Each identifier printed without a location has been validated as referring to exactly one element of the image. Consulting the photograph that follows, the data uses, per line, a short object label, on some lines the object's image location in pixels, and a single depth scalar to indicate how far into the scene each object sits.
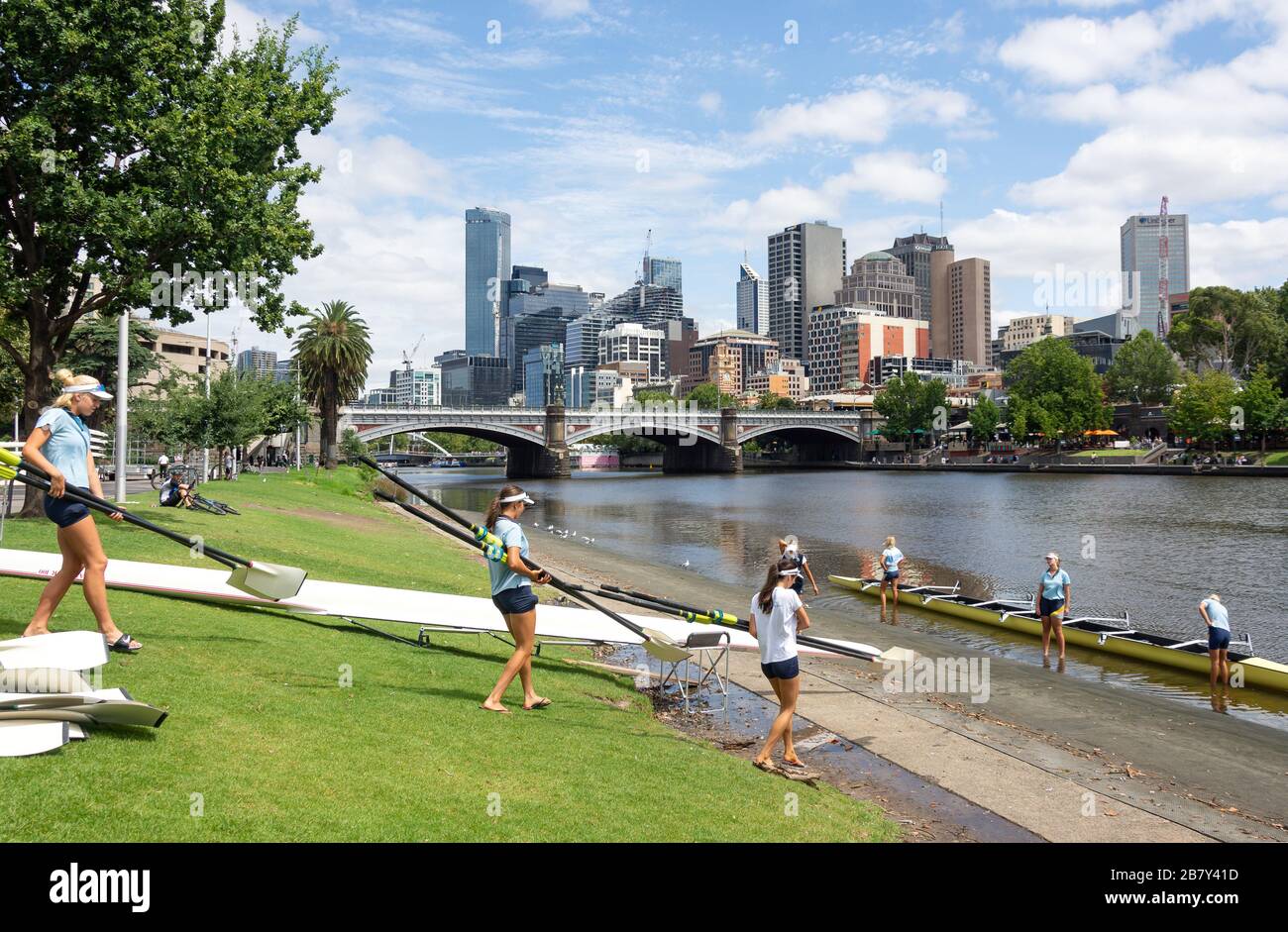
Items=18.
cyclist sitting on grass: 27.12
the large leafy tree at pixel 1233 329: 118.50
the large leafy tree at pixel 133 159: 18.58
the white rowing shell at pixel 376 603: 13.22
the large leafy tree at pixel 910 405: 157.75
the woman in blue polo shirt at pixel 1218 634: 17.19
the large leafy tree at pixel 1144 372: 139.54
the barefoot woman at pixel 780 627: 9.48
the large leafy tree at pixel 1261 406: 98.31
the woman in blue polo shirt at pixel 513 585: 9.63
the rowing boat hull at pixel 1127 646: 17.52
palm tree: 73.50
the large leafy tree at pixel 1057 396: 126.75
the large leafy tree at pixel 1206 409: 102.56
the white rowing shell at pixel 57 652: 7.57
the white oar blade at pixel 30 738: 6.12
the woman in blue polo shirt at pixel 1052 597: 19.86
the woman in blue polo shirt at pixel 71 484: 8.63
